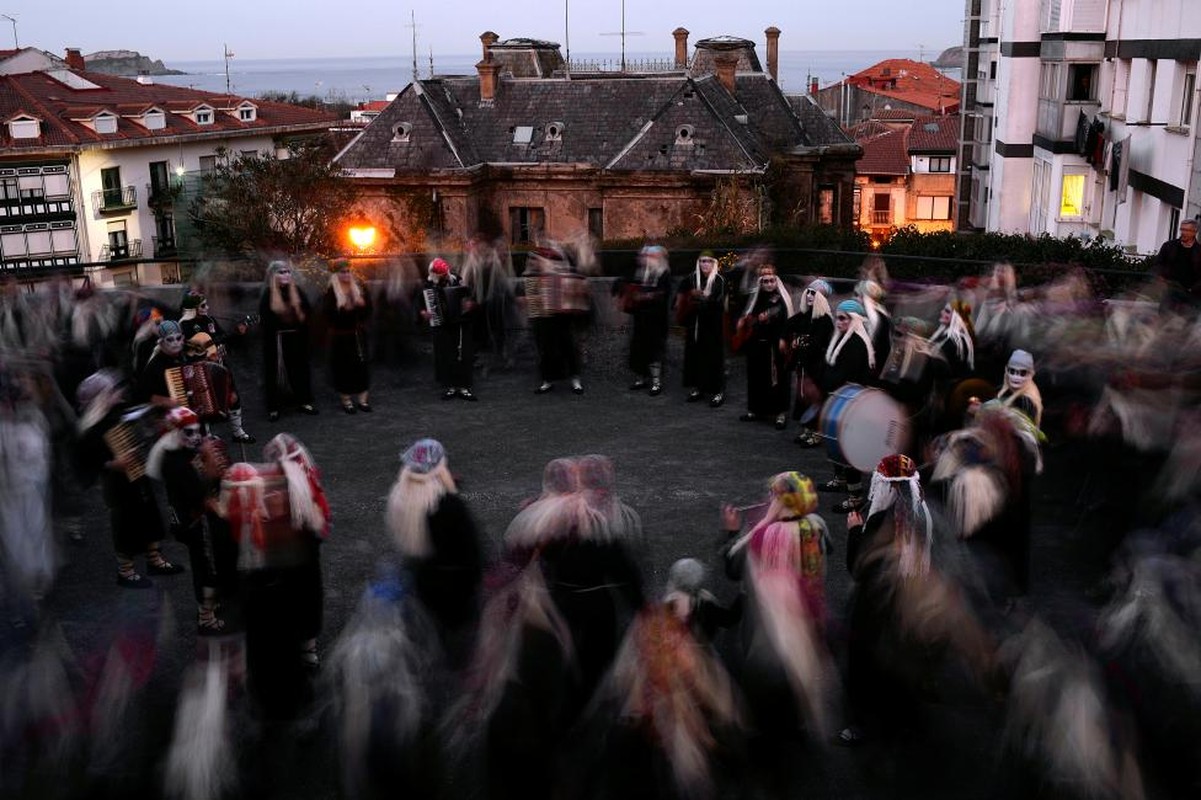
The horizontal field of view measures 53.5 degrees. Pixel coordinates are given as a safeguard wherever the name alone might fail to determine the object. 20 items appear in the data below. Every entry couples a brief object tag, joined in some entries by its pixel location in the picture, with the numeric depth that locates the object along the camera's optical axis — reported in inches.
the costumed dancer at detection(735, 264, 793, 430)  483.5
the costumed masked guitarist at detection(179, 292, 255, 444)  439.2
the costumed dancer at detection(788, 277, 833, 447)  447.8
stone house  1525.6
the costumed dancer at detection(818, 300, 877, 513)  417.4
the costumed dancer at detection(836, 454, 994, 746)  263.9
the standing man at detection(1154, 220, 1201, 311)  500.1
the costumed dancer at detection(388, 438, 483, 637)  291.4
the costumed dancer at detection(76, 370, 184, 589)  347.9
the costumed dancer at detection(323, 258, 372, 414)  519.2
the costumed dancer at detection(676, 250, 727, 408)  513.3
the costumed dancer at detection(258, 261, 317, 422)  510.9
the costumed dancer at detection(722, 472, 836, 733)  255.1
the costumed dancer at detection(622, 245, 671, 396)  533.6
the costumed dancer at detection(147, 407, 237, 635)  322.3
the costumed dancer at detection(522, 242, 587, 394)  537.0
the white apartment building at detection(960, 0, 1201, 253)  851.4
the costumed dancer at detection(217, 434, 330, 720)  282.5
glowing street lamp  714.2
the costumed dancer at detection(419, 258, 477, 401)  532.4
